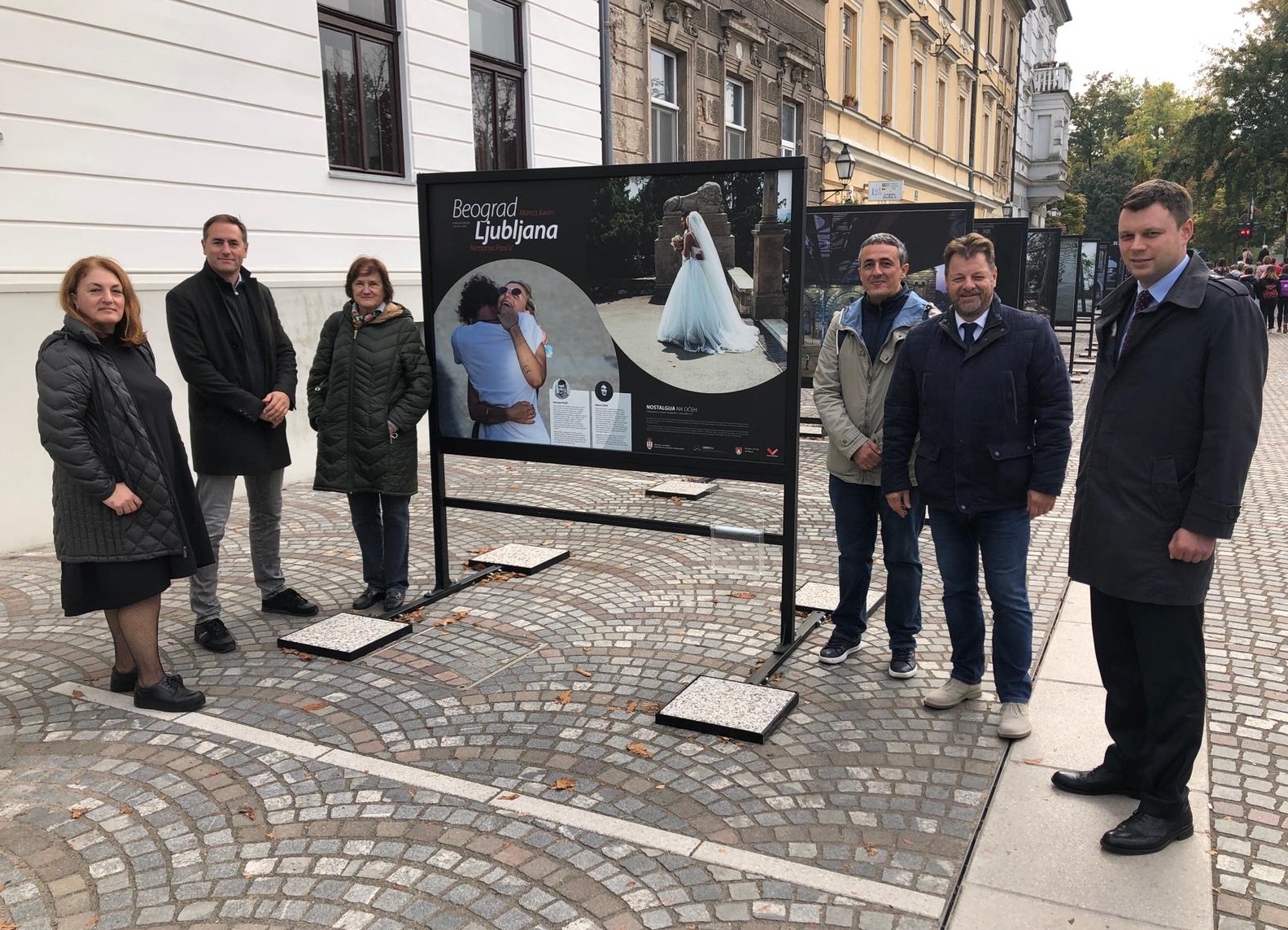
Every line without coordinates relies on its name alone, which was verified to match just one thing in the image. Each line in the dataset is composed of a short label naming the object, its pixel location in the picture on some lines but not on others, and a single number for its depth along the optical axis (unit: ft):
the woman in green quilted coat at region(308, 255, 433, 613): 16.52
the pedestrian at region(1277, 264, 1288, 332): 83.58
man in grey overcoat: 9.27
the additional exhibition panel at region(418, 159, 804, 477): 14.38
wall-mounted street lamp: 64.95
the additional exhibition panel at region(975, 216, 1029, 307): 31.89
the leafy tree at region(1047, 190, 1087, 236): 187.97
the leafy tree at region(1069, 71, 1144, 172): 268.41
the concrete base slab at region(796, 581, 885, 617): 17.33
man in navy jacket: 11.85
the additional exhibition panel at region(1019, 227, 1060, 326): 50.26
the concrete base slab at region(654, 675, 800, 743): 12.42
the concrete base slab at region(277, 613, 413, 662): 15.37
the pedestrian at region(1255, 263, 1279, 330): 82.66
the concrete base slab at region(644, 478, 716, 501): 26.22
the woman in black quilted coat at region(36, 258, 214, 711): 12.34
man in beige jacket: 13.91
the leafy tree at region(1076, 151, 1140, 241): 216.54
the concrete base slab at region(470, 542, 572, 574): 19.93
